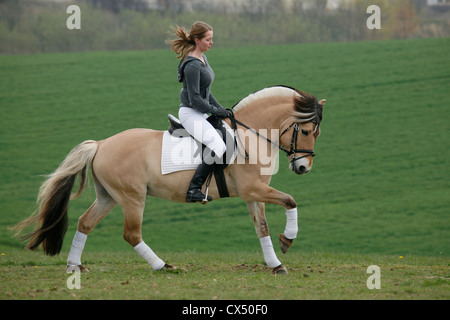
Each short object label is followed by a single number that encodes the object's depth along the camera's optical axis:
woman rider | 14.81
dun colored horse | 15.11
